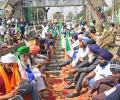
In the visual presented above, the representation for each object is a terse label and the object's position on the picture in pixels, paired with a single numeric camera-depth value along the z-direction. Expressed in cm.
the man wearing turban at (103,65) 242
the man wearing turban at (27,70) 238
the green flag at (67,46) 545
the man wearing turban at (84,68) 292
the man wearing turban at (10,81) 208
